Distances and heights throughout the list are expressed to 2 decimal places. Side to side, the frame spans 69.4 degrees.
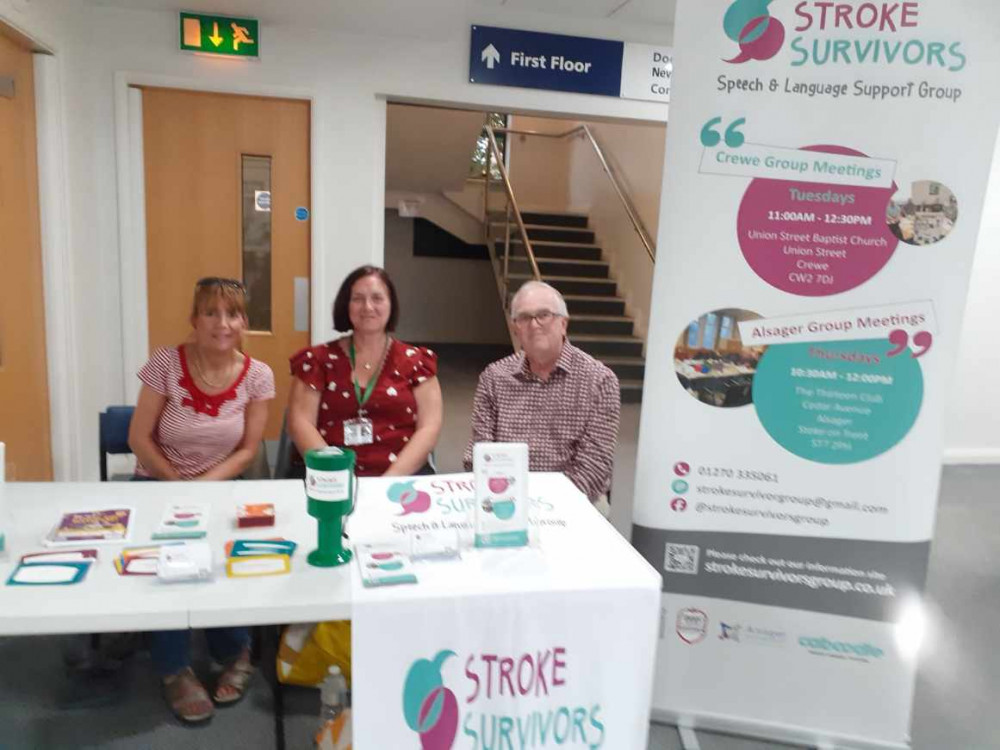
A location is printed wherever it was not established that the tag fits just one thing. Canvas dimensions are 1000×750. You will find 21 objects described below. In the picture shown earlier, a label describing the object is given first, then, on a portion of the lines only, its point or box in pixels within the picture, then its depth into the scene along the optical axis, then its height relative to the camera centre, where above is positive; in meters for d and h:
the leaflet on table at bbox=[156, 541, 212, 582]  1.34 -0.61
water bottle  1.84 -1.17
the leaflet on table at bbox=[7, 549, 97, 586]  1.32 -0.64
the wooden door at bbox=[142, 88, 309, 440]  3.55 +0.16
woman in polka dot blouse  2.37 -0.49
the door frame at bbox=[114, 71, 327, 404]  3.43 +0.16
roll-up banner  1.75 -0.20
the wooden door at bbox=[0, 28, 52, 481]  2.79 -0.24
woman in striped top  2.26 -0.55
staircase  6.18 -0.28
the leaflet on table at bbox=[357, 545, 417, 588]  1.39 -0.63
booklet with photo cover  1.51 -0.63
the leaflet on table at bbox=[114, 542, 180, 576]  1.37 -0.63
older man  2.26 -0.46
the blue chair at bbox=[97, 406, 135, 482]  2.53 -0.70
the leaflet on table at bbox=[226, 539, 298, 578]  1.41 -0.63
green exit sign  3.38 +0.93
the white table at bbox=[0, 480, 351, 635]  1.23 -0.64
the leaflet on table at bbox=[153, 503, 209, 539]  1.55 -0.63
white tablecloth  1.34 -0.76
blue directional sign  3.67 +0.97
